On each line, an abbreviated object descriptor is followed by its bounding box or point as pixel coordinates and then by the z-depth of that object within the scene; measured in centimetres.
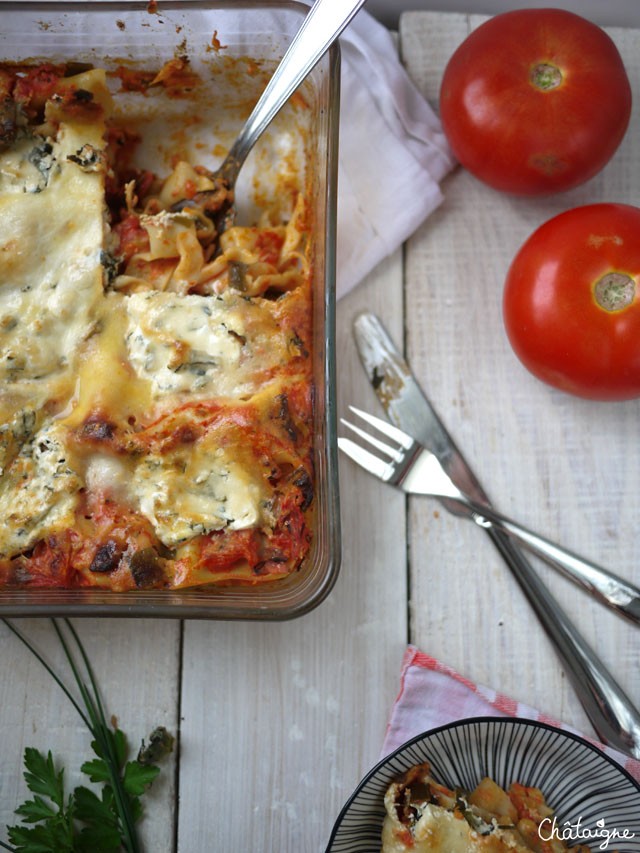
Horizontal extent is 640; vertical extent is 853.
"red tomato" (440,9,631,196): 52
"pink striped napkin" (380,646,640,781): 52
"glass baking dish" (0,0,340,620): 47
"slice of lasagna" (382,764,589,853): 48
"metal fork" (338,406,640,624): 54
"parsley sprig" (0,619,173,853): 50
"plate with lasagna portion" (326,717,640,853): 48
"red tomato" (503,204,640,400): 51
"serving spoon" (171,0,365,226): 49
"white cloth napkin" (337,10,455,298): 56
